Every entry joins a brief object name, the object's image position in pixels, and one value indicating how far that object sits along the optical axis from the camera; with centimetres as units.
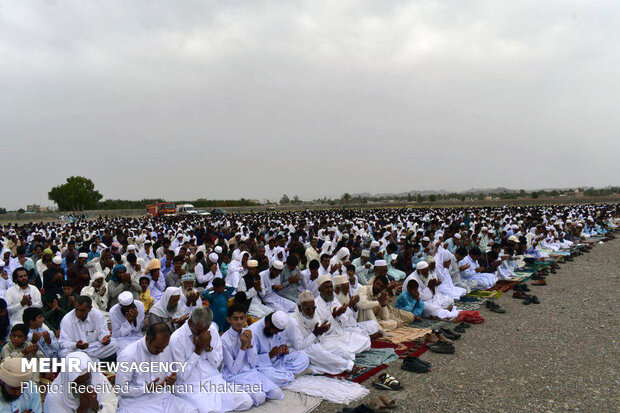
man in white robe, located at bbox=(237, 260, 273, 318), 642
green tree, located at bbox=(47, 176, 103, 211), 5859
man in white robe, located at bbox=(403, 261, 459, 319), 607
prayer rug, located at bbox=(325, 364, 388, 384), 415
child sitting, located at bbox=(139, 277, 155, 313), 597
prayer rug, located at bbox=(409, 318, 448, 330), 571
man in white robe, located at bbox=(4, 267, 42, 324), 509
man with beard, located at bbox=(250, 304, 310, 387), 398
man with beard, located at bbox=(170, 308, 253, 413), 350
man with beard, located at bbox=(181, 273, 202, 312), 509
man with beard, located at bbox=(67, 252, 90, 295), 653
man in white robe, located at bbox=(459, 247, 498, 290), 790
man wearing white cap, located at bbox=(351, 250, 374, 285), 793
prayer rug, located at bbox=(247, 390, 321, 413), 358
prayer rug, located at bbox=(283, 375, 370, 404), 376
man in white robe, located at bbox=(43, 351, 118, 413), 297
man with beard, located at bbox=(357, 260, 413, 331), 557
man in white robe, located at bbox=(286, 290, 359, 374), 428
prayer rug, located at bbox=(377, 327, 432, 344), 521
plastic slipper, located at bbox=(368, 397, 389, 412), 352
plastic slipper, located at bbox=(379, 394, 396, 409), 356
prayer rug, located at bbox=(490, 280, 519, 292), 780
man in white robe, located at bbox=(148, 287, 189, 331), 468
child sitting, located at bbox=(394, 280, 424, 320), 609
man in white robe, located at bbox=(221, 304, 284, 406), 375
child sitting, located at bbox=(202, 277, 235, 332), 542
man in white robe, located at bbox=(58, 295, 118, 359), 426
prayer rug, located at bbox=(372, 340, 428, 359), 476
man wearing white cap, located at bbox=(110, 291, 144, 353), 476
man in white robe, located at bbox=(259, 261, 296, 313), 665
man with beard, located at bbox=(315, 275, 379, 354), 487
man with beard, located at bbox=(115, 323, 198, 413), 329
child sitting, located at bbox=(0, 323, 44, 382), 363
